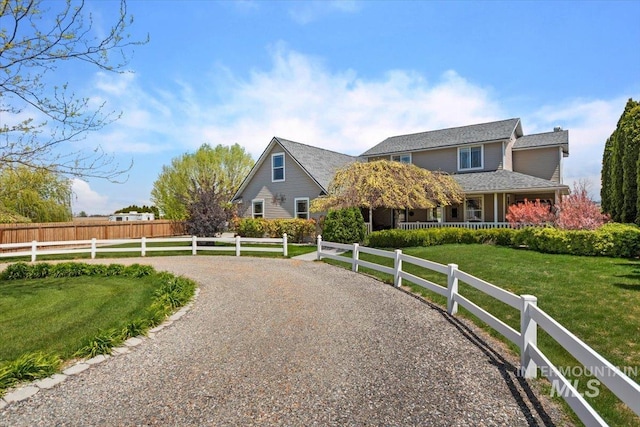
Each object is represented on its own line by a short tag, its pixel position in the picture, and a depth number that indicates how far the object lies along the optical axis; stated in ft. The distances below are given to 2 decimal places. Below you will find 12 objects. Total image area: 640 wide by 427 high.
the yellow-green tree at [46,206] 79.41
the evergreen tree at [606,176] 79.71
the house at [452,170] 76.96
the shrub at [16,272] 43.01
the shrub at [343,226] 61.46
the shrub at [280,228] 75.25
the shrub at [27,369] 14.78
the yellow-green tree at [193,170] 129.70
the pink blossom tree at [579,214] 51.70
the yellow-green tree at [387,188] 66.23
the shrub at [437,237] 59.77
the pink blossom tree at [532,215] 59.52
